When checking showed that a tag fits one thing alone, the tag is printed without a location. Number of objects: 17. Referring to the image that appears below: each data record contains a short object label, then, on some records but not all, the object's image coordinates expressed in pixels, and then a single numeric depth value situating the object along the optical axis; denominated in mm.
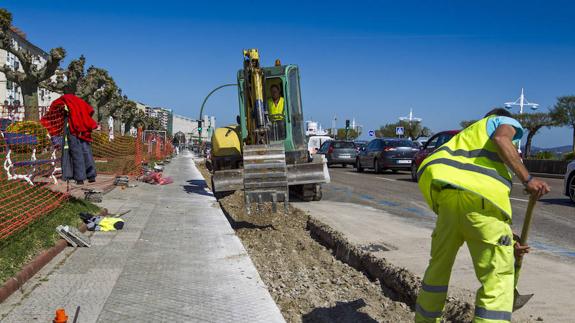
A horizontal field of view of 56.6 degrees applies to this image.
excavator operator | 11992
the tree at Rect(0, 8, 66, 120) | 26359
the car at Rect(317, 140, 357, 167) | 28641
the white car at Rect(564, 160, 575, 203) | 12054
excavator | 9344
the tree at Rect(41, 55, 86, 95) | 31812
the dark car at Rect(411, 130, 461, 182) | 15125
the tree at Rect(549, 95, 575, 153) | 43719
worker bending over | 3031
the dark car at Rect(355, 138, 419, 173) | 21500
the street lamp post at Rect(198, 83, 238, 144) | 37756
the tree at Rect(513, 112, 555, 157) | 46312
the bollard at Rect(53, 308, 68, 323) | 3162
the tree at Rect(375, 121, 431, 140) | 82738
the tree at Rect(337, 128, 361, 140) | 104250
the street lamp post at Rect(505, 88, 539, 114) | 43750
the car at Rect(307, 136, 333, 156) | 35338
